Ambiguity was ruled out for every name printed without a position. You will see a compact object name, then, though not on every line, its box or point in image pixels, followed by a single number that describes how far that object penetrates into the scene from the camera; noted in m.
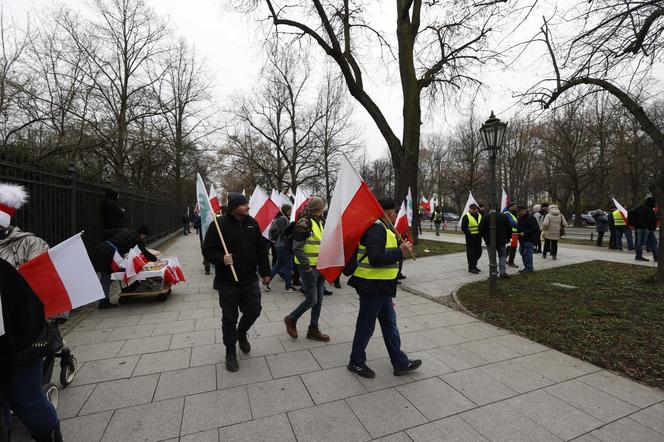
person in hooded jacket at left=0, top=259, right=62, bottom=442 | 1.79
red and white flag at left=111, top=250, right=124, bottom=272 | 5.52
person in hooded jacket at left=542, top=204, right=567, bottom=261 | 10.73
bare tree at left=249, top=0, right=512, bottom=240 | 13.43
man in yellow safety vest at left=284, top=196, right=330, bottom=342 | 4.43
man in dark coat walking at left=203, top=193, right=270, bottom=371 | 3.58
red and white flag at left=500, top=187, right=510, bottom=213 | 11.59
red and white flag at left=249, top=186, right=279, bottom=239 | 6.81
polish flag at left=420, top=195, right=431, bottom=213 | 21.27
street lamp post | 6.98
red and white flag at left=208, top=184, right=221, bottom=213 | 7.68
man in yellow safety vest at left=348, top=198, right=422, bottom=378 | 3.20
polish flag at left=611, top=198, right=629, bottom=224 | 11.65
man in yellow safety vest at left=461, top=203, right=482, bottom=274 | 9.06
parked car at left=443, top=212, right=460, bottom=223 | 51.22
